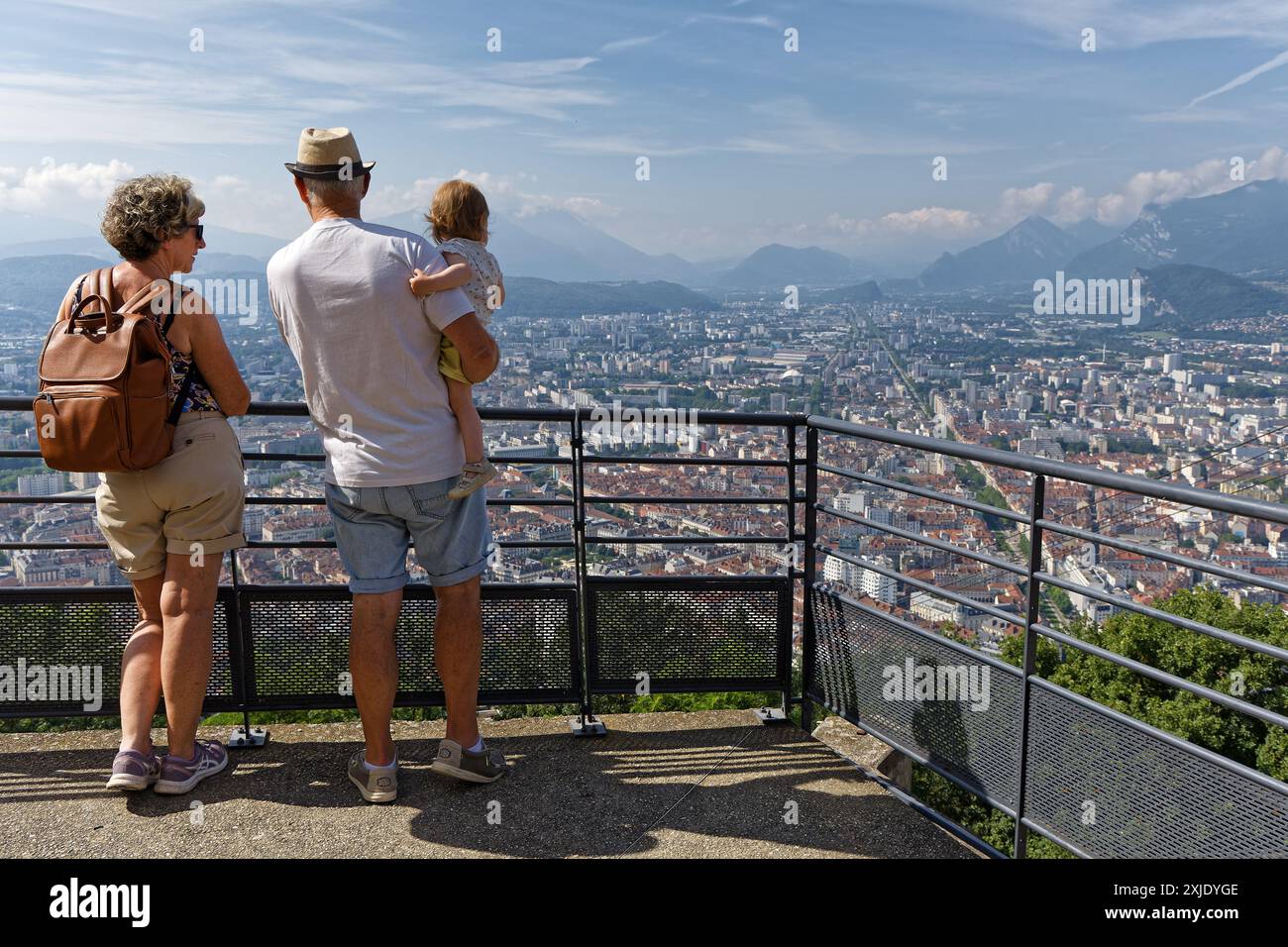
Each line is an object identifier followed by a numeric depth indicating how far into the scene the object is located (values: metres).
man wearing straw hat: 3.39
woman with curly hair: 3.56
